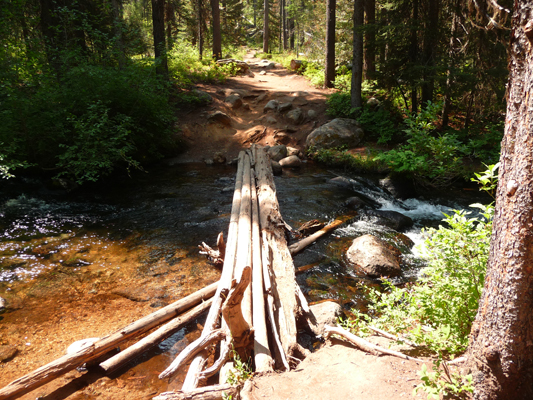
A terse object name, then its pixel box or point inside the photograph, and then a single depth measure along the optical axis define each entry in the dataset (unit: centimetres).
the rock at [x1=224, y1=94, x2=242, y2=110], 1719
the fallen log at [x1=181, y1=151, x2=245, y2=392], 299
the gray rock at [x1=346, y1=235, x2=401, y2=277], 582
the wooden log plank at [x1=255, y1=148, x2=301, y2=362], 357
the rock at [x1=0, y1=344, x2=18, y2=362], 400
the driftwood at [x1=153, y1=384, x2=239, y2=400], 270
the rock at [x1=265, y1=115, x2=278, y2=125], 1594
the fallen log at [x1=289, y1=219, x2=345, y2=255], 641
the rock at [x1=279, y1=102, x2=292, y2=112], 1648
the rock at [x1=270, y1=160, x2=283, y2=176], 1184
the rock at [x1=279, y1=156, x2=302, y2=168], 1263
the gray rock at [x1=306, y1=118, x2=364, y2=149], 1315
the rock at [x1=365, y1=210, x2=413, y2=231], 765
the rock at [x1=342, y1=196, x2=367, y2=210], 877
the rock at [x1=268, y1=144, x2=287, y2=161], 1328
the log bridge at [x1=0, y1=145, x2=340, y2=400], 310
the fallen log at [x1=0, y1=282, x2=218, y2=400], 319
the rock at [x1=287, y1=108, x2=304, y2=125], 1566
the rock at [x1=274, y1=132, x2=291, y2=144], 1477
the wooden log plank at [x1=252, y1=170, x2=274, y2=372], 312
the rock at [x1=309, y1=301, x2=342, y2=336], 414
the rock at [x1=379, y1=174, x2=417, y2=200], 960
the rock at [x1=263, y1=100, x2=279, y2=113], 1680
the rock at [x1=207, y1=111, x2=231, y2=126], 1563
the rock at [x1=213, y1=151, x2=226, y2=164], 1356
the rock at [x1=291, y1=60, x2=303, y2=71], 2310
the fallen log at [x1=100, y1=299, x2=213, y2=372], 373
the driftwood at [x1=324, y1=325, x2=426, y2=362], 293
